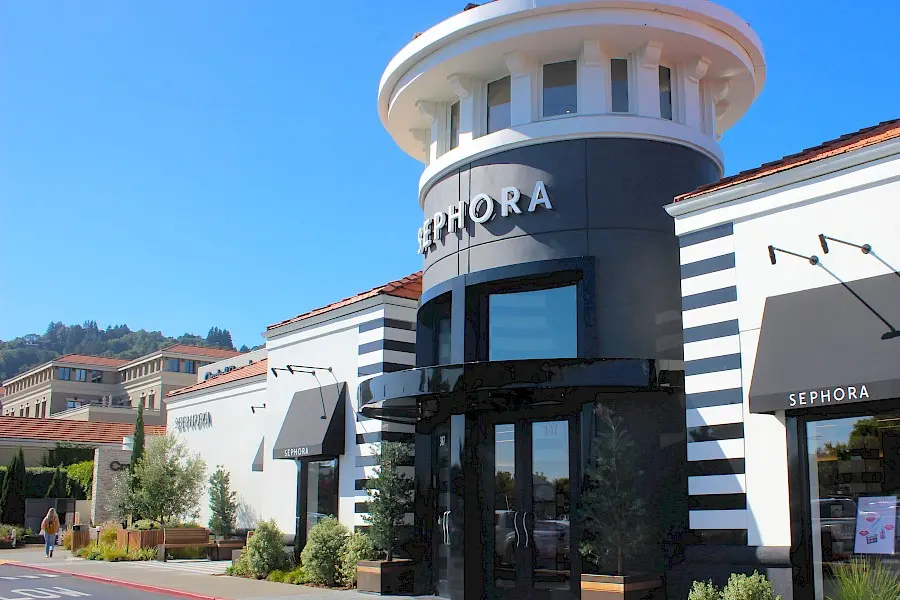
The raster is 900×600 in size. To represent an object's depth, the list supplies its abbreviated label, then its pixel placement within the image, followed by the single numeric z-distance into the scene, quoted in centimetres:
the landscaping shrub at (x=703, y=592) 1419
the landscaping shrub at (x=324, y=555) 2138
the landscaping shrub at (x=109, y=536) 3225
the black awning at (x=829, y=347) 1286
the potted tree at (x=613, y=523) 1539
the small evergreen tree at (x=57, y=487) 4859
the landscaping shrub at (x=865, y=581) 1234
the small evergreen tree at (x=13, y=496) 4744
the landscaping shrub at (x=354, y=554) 2069
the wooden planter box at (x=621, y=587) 1516
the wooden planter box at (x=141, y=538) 3072
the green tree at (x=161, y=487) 3188
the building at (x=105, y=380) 10675
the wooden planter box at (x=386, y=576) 1975
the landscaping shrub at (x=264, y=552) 2319
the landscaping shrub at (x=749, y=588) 1366
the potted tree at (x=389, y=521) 1988
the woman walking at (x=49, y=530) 3378
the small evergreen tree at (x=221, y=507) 3005
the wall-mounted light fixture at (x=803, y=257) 1418
